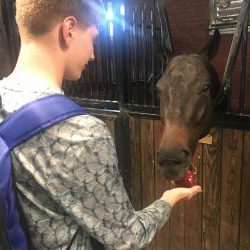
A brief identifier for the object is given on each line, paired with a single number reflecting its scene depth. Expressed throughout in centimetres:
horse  130
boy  72
